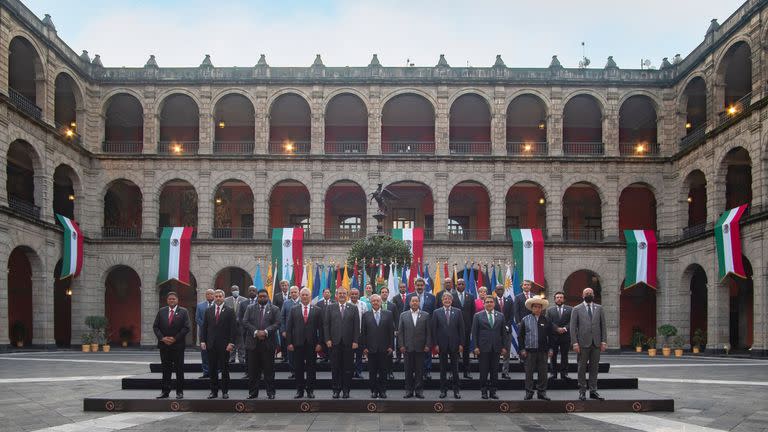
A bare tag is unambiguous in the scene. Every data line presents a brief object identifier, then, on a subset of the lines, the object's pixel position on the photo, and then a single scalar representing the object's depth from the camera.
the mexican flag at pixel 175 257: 39.44
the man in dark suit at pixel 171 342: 14.07
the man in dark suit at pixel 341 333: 14.35
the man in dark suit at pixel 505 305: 16.77
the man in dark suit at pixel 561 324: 14.90
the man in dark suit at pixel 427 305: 16.02
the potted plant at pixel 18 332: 37.75
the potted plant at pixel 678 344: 34.94
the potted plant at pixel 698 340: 36.07
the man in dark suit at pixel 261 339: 14.15
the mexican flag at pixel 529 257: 39.16
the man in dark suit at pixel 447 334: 14.39
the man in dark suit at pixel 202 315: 14.97
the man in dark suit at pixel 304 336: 14.30
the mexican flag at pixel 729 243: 31.81
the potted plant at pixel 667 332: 35.91
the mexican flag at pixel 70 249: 36.59
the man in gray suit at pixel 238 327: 15.17
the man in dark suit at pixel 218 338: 14.10
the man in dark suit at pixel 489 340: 14.29
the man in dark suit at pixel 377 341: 14.27
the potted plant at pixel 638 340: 39.83
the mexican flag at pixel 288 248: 39.31
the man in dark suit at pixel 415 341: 14.30
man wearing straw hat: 14.05
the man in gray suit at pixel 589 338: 14.10
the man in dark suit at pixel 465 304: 16.26
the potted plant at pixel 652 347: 35.72
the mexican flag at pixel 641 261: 39.03
